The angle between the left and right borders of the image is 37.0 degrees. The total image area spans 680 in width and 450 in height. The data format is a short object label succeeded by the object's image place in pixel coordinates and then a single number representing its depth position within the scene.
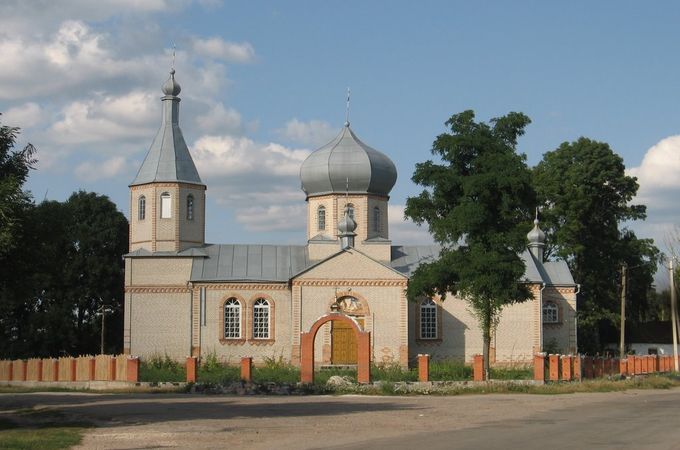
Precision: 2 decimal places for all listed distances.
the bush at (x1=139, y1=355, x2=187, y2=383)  33.83
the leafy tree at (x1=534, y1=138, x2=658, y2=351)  50.69
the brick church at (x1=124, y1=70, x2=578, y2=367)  40.53
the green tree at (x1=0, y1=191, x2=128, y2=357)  48.34
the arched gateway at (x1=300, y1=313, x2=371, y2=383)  31.62
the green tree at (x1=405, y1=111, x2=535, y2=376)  33.25
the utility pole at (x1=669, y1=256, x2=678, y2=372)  42.66
